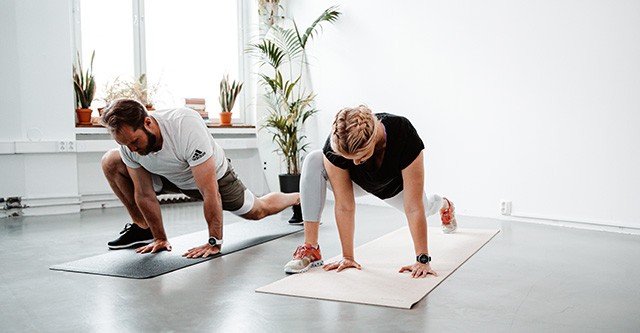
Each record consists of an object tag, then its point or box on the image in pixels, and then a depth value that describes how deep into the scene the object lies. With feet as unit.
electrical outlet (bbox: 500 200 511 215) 13.33
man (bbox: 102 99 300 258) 8.56
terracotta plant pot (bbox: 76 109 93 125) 16.08
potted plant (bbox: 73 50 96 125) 16.01
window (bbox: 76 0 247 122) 17.16
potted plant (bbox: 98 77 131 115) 16.80
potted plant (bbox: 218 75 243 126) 18.84
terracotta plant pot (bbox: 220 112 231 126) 19.07
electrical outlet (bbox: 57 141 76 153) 14.97
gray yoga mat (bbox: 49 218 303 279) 8.37
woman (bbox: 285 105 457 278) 6.72
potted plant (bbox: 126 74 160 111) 16.98
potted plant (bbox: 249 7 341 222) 16.80
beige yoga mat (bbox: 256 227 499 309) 6.84
